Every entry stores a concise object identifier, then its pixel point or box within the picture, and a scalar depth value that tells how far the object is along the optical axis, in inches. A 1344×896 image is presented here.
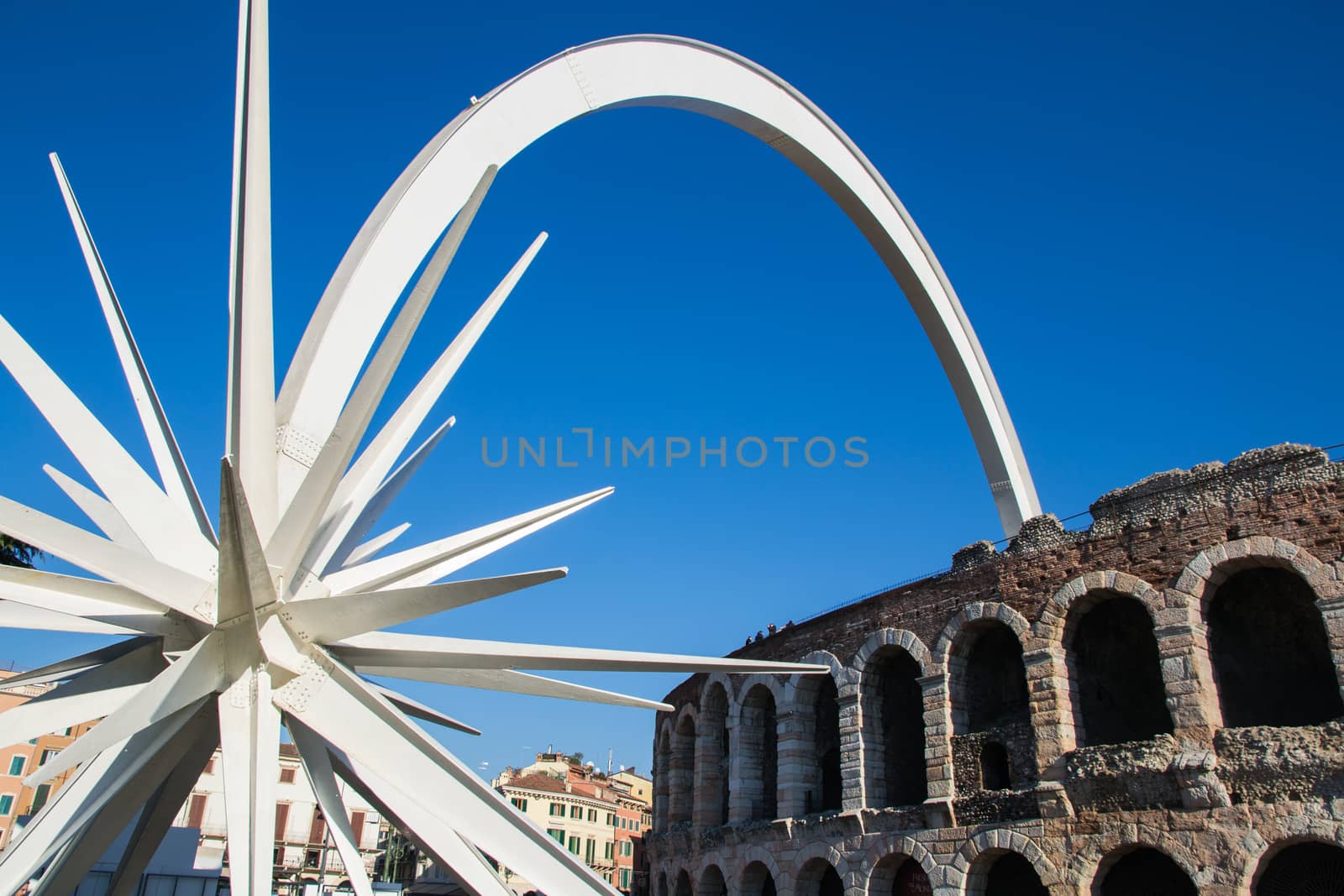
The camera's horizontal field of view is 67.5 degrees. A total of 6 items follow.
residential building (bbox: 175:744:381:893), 1831.9
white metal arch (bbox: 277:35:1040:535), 356.2
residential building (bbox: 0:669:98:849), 1672.0
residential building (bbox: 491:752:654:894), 2354.8
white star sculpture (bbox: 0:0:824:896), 240.7
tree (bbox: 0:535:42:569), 693.3
